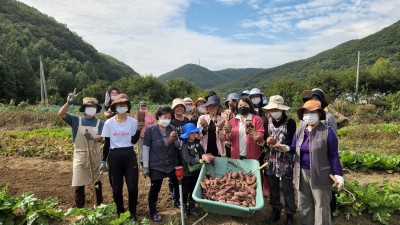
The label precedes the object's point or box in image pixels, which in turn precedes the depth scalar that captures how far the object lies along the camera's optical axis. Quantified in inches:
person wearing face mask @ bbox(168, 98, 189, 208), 181.7
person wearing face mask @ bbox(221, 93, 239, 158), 192.0
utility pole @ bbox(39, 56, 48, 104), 1157.3
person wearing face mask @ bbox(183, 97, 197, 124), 219.6
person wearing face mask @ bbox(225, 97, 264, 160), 171.5
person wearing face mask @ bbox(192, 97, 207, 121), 228.8
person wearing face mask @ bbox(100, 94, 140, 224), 158.1
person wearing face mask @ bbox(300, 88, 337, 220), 159.2
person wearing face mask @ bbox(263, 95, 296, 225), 160.4
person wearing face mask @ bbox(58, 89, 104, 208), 168.4
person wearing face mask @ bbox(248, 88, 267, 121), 210.8
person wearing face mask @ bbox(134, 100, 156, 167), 200.2
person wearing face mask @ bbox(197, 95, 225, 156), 184.4
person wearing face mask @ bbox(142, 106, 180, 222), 165.8
